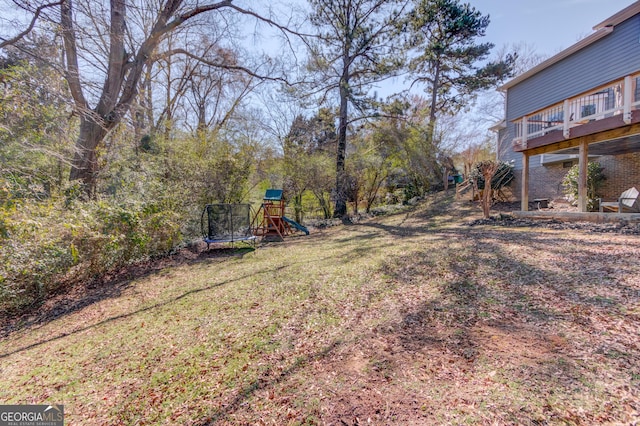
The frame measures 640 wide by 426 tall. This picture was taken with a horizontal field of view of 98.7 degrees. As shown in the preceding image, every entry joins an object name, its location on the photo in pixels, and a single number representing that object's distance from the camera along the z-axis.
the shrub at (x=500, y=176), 10.93
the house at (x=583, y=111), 6.14
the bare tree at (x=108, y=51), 4.85
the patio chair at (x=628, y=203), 5.96
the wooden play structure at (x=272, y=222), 8.75
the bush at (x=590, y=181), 8.20
